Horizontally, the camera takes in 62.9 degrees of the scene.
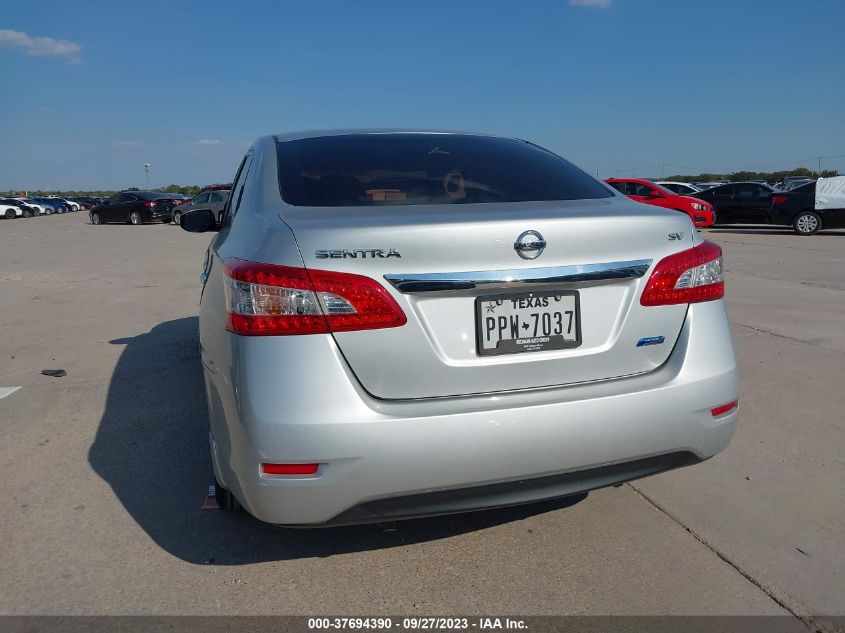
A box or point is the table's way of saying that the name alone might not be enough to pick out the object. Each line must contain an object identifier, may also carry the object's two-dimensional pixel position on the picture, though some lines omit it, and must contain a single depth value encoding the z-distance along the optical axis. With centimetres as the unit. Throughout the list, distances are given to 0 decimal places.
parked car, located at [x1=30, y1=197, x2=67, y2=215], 5566
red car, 1825
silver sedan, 207
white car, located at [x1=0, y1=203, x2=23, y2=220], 4670
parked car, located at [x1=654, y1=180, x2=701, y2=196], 2233
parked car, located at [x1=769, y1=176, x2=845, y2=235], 1791
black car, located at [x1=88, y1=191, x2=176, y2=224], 3152
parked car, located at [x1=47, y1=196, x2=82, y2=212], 6151
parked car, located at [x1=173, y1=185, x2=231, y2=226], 2520
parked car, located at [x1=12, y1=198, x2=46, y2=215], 5094
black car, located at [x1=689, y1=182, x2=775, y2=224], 1978
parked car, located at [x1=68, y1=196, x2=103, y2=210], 6913
